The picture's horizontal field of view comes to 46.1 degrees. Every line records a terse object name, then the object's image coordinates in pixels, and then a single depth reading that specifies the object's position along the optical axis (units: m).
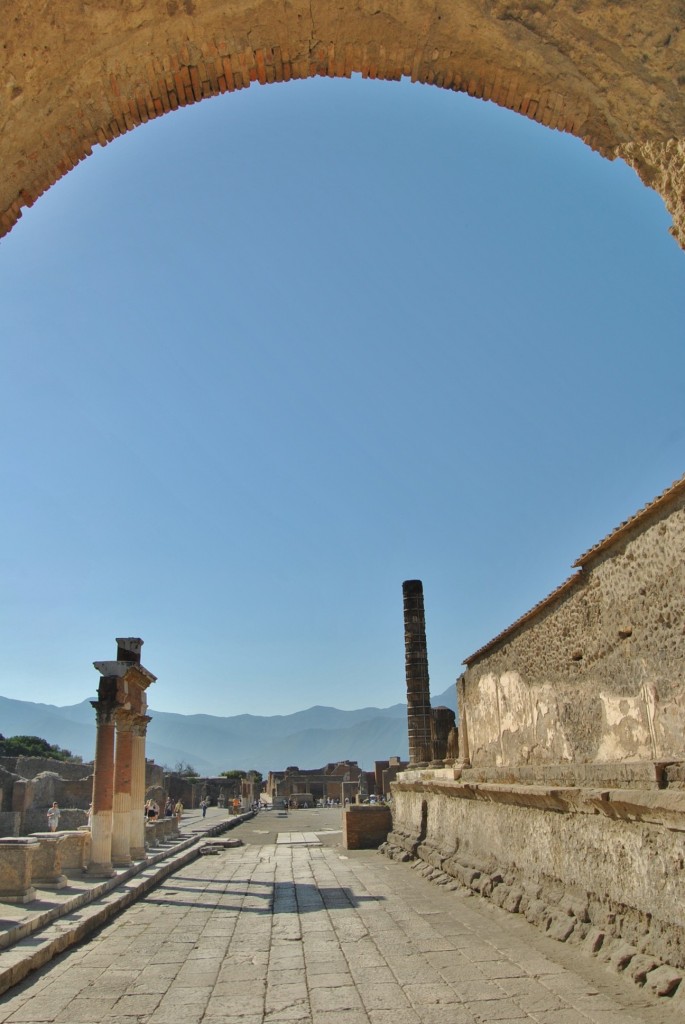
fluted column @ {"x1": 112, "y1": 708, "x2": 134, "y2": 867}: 13.46
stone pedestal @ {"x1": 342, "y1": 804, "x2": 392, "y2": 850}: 18.59
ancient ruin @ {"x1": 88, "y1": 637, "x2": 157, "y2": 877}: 12.64
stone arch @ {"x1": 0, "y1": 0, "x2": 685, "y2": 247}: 3.46
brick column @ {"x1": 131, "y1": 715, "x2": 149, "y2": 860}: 14.62
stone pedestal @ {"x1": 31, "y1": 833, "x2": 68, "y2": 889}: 10.38
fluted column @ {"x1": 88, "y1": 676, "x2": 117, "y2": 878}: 12.62
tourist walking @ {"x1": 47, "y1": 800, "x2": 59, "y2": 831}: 18.28
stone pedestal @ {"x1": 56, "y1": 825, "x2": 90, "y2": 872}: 12.16
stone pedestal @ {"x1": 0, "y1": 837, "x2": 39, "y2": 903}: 8.93
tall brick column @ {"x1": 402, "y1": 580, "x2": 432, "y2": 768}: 21.42
